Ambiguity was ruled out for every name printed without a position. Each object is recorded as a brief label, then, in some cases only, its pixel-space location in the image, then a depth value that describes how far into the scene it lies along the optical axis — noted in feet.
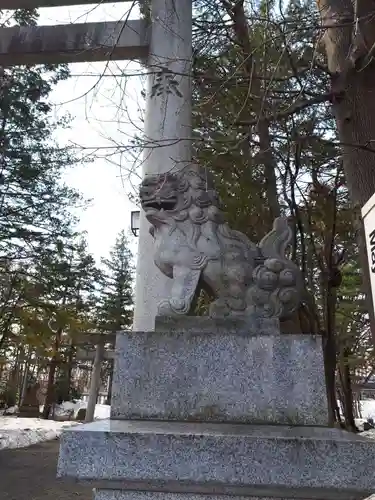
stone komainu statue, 9.14
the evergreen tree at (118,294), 79.05
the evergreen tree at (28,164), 35.42
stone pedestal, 6.50
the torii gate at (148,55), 15.81
